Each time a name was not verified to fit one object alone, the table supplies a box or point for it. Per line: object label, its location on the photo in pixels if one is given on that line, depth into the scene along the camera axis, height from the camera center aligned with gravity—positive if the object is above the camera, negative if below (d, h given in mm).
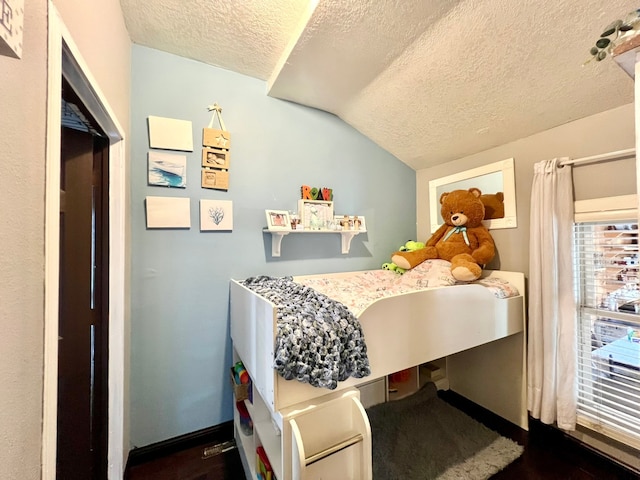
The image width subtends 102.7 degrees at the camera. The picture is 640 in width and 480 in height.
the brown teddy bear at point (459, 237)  1753 +30
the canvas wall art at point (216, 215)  1637 +191
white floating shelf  1775 +59
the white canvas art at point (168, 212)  1509 +195
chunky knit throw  862 -360
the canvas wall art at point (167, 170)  1523 +454
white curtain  1505 -349
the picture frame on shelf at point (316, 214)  1882 +216
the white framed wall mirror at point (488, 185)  1821 +456
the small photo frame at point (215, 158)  1635 +558
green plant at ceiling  581 +493
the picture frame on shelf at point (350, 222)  2018 +163
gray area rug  1381 -1237
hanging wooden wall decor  1637 +583
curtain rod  1297 +452
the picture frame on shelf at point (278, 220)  1741 +163
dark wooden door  1039 -274
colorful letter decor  1925 +381
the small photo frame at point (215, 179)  1637 +422
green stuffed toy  2113 -67
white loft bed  964 -471
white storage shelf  875 -727
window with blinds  1365 -492
